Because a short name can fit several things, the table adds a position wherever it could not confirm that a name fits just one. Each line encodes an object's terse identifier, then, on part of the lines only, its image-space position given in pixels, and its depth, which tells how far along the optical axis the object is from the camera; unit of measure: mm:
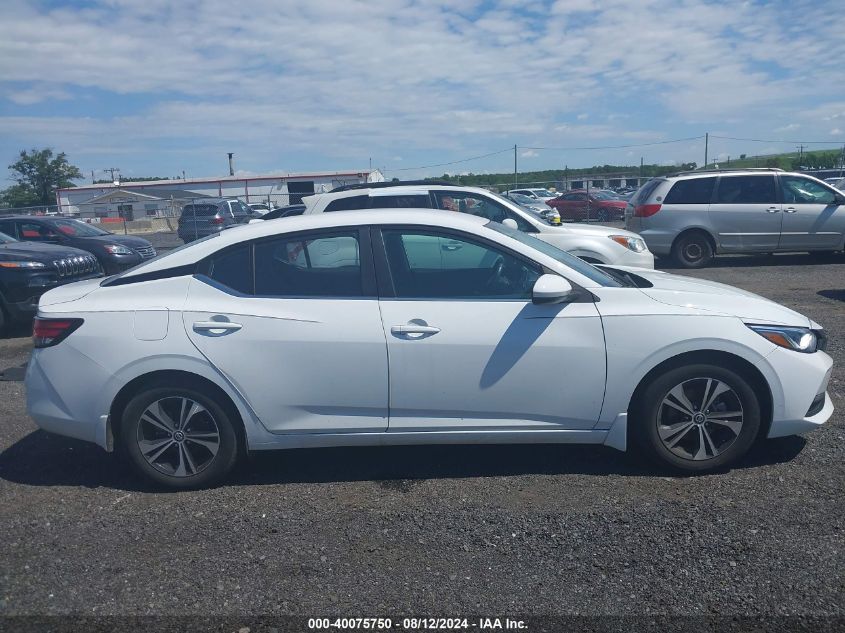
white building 48375
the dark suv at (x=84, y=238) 14945
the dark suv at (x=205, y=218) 26922
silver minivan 14352
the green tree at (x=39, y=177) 64875
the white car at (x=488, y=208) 9539
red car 33312
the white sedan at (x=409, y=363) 4363
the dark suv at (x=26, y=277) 9695
